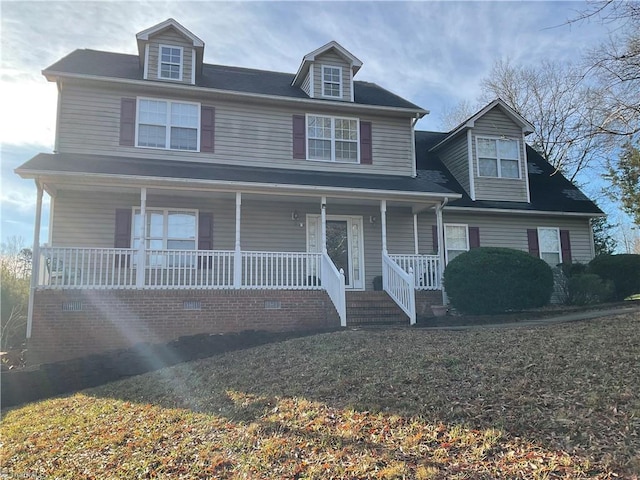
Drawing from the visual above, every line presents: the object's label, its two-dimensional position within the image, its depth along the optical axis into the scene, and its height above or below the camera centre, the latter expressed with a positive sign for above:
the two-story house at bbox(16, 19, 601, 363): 10.75 +2.71
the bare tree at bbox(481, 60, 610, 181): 25.44 +11.29
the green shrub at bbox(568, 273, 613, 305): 13.43 +0.23
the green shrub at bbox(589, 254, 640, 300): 13.97 +0.69
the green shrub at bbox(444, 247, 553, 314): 11.49 +0.37
